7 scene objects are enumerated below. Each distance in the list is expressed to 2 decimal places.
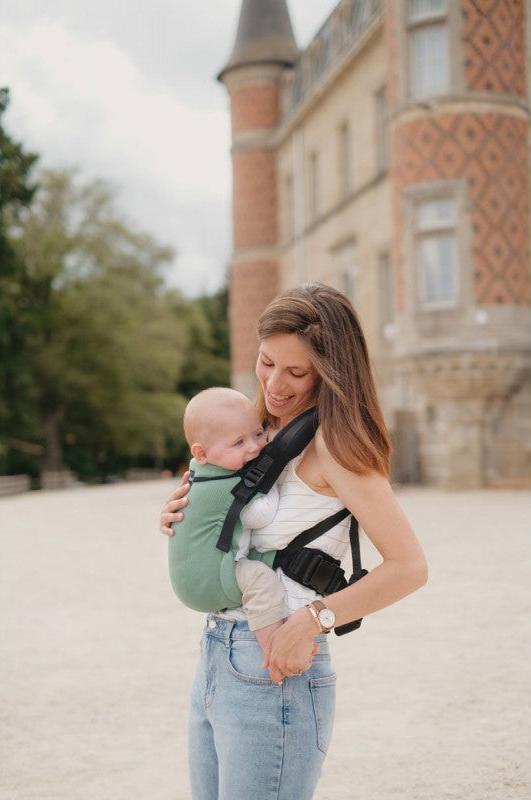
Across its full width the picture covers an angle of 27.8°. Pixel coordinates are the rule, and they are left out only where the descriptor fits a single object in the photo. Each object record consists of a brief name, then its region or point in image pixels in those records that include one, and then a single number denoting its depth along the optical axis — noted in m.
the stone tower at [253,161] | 30.12
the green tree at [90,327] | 40.53
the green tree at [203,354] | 52.75
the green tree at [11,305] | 27.11
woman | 2.23
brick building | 19.41
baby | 2.26
